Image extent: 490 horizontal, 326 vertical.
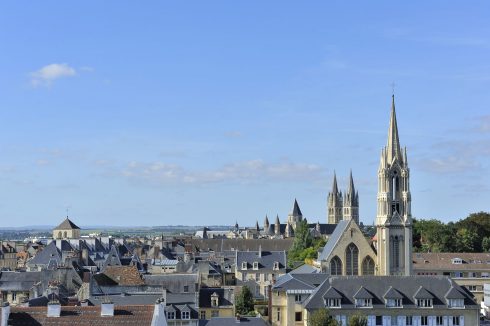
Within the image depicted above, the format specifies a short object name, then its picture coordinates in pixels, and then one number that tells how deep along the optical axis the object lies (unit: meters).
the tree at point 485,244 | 143.90
